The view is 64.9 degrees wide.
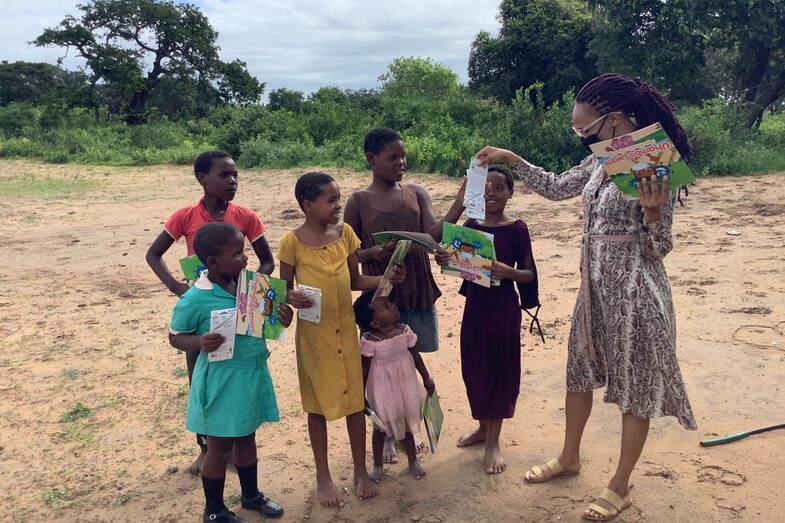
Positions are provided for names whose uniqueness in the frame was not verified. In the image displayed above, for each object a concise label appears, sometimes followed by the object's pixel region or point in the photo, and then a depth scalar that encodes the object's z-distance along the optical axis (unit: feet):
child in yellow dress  8.66
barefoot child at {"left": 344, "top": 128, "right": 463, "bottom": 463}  9.41
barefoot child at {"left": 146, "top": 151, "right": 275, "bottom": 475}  9.62
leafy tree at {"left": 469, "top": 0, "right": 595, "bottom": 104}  65.26
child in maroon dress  9.56
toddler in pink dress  9.28
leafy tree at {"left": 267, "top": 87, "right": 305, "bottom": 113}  82.28
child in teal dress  7.81
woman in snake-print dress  7.98
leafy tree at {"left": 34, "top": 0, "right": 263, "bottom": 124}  90.53
